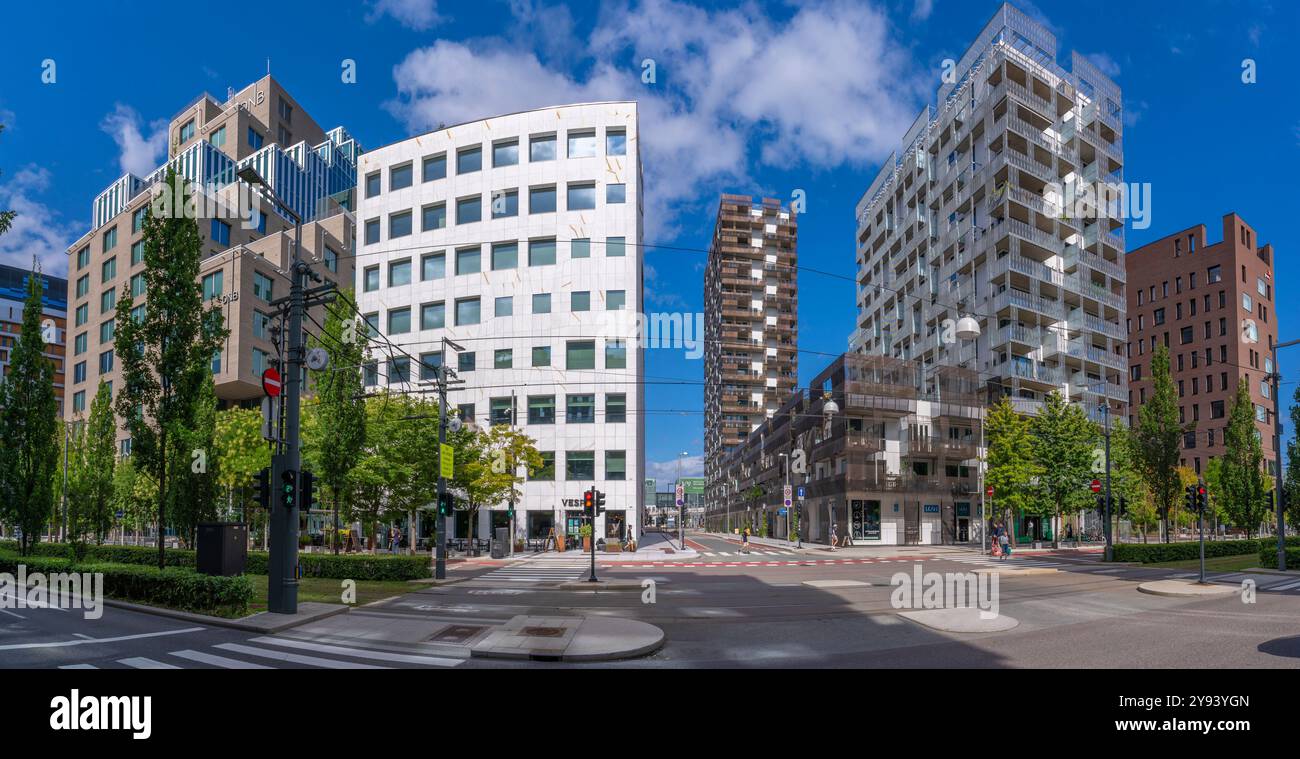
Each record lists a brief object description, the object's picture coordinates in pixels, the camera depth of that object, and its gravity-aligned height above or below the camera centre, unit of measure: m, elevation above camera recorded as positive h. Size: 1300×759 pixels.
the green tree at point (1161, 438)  42.31 -0.71
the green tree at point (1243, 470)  44.03 -2.79
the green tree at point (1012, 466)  49.09 -2.74
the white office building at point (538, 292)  51.31 +10.15
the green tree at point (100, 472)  39.53 -2.56
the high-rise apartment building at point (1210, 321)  78.31 +12.14
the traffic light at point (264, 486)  16.23 -1.36
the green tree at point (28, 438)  25.59 -0.40
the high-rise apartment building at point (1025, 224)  60.81 +18.34
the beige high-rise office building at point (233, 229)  58.38 +19.03
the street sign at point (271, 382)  16.06 +1.01
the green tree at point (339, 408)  28.47 +0.75
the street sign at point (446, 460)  27.17 -1.29
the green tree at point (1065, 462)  48.88 -2.46
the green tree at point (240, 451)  40.09 -1.38
